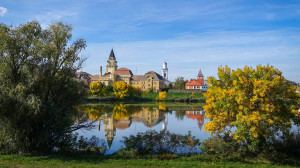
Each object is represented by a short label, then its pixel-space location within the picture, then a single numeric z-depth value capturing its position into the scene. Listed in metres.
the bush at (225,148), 11.04
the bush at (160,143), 11.65
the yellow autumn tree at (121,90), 62.84
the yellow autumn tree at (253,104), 10.81
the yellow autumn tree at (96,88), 60.38
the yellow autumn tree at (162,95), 68.06
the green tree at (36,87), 10.21
